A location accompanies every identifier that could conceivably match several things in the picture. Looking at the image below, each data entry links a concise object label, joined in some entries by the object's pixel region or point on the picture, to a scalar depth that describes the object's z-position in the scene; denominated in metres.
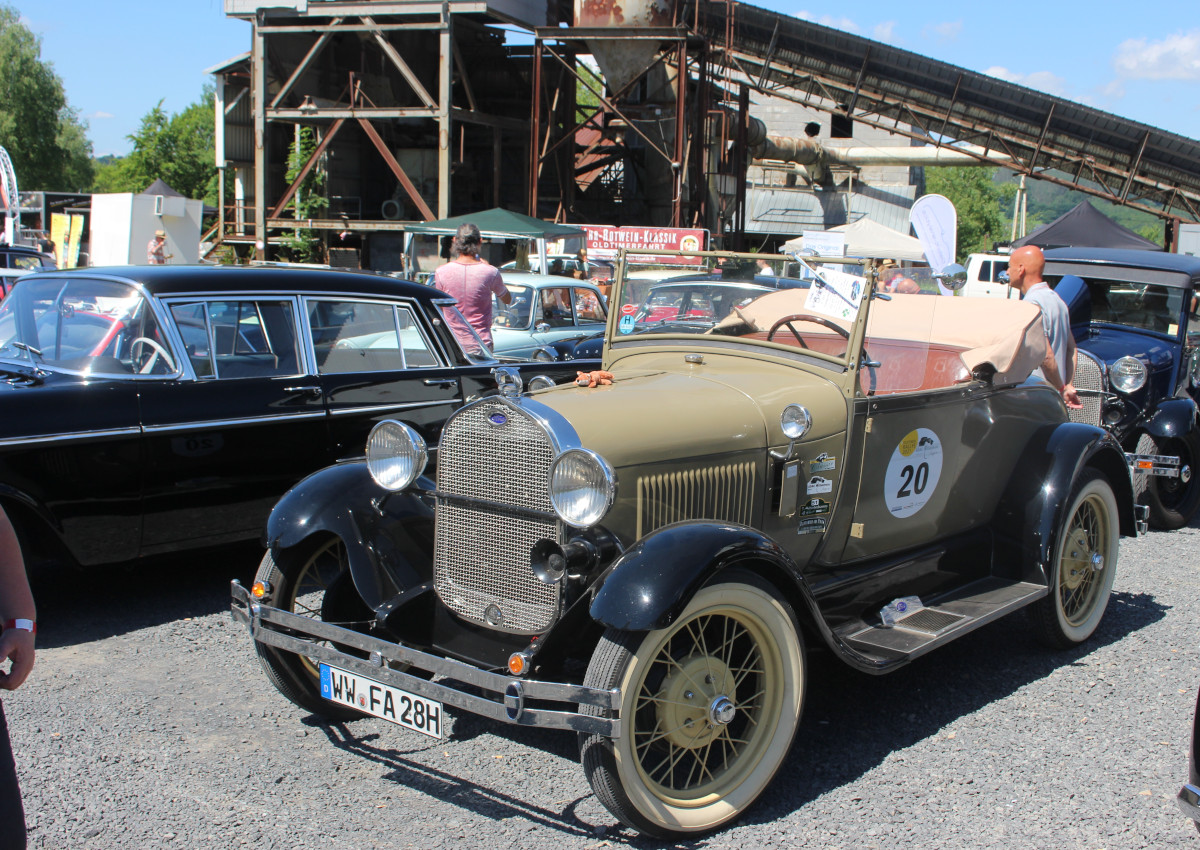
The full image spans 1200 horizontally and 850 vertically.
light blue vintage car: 9.95
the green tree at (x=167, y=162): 51.65
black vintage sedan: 4.36
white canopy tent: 18.97
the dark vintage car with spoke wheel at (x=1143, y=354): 6.98
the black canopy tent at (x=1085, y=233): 17.64
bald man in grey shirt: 6.05
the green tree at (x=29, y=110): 45.44
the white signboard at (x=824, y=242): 13.62
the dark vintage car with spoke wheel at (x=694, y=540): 2.93
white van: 17.19
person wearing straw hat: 19.88
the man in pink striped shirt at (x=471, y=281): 7.43
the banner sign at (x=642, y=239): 16.06
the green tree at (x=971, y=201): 50.81
